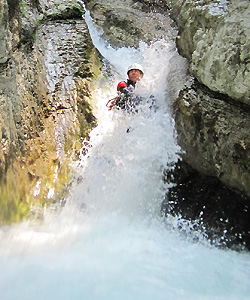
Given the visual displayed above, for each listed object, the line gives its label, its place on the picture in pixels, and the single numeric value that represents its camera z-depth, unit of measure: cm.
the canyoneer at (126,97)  497
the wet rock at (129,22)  841
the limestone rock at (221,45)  311
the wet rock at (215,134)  327
